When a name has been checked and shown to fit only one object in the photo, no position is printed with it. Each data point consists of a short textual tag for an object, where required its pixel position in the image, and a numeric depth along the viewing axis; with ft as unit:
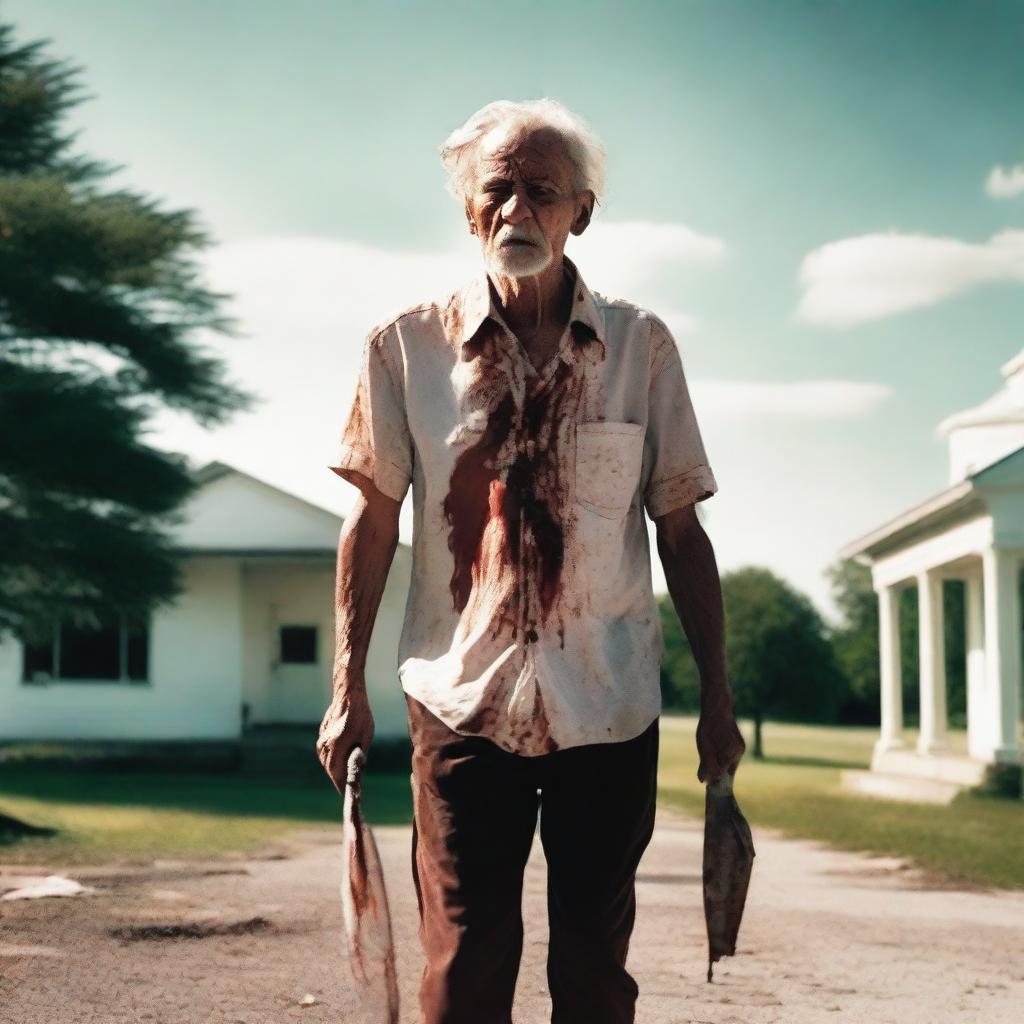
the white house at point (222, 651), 89.25
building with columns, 68.39
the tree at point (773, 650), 104.68
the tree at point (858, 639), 157.38
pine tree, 62.08
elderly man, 9.56
